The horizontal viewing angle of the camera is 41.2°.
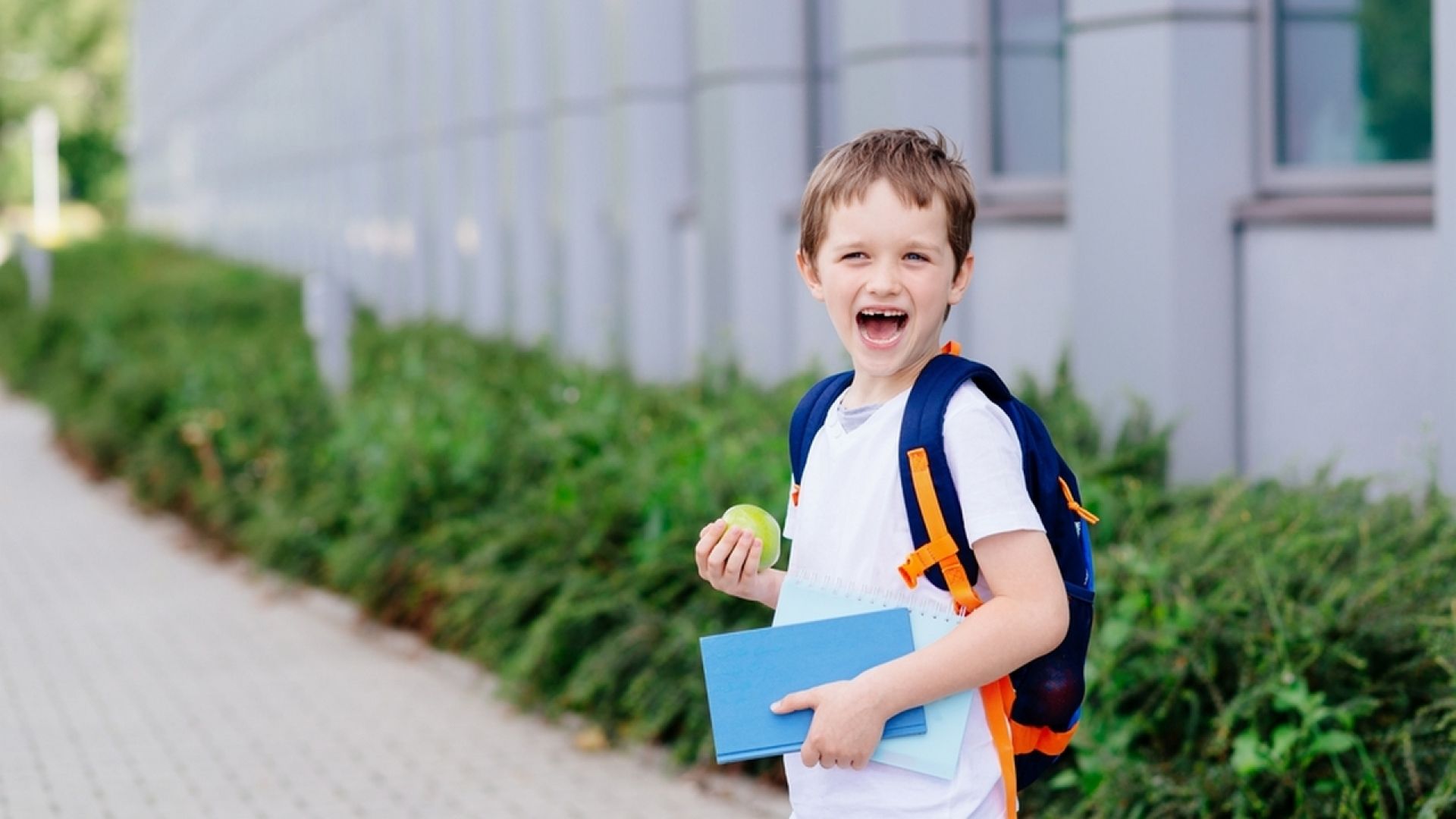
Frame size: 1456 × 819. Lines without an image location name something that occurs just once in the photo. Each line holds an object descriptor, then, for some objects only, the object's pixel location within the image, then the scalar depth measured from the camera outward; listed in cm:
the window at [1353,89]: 654
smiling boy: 235
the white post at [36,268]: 2489
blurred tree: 6956
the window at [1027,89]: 861
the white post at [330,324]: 1186
